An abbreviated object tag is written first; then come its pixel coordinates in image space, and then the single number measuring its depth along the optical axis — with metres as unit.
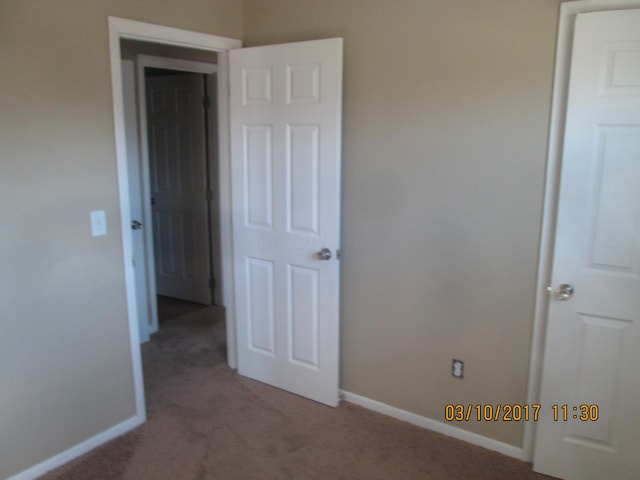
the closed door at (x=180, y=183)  4.55
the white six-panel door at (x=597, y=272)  2.01
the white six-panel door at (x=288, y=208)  2.71
